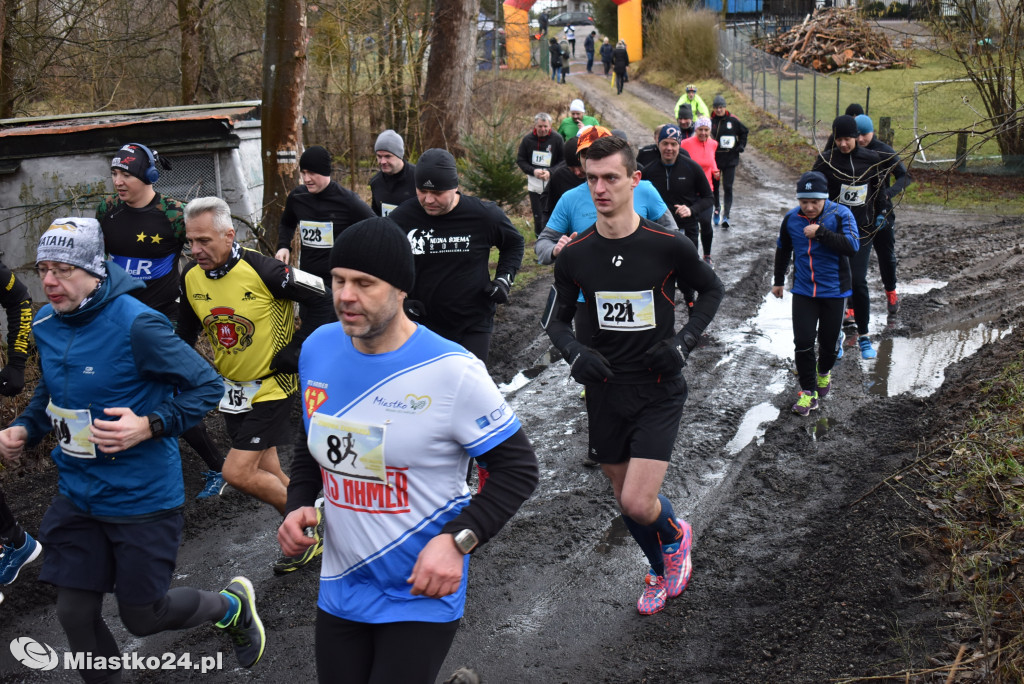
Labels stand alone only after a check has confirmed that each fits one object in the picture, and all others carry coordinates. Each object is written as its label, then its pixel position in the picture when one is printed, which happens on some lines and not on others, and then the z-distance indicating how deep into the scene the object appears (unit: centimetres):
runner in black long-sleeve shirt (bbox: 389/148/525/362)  629
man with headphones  639
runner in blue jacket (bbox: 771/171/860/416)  783
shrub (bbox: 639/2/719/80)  4112
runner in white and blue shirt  294
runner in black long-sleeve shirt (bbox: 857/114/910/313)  979
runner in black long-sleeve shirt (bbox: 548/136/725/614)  471
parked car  6258
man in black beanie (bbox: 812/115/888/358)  942
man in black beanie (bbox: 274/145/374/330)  744
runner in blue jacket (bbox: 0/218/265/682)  382
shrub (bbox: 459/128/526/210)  1585
